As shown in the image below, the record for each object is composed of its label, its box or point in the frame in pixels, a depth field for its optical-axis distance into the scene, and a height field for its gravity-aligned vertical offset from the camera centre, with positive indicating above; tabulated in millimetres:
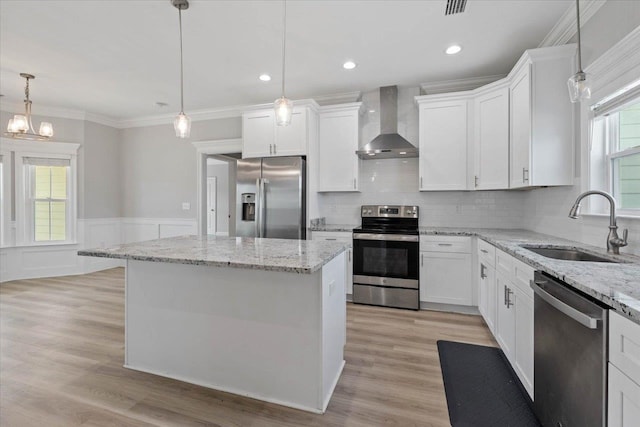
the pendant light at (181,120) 2376 +729
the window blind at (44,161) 4938 +832
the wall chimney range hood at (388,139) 3695 +900
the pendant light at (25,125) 3609 +1059
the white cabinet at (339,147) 3986 +866
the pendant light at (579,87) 1585 +664
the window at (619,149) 1994 +455
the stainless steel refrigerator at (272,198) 3875 +189
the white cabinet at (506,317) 2168 -788
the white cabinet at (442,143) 3586 +842
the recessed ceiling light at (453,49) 3018 +1647
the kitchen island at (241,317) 1830 -690
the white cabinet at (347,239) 3742 -324
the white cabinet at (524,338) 1844 -794
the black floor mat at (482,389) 1786 -1189
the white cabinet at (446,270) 3359 -641
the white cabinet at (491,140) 3170 +795
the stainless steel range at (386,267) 3520 -643
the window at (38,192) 4777 +316
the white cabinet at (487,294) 2680 -766
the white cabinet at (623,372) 960 -526
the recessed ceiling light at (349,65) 3373 +1652
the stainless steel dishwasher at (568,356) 1138 -624
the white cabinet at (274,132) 3926 +1058
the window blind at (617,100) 1864 +754
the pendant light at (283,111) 2191 +734
